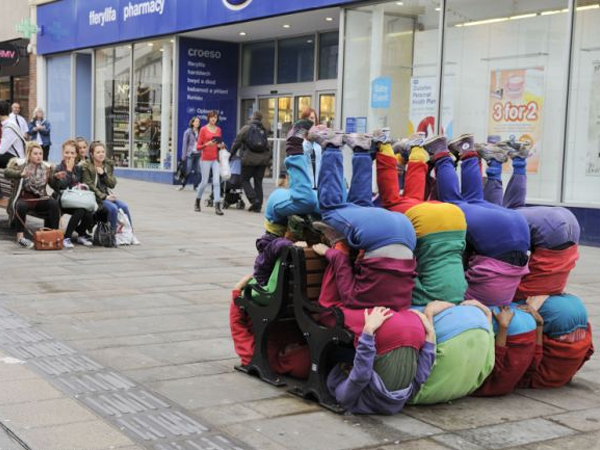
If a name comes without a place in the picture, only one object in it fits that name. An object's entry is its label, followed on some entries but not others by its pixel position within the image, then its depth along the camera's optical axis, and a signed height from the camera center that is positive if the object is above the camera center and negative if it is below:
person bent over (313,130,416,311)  4.57 -0.57
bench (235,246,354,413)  4.70 -1.09
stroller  15.67 -1.09
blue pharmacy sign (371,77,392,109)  16.12 +0.77
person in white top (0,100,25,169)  12.13 -0.29
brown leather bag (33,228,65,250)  10.20 -1.38
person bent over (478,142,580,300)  5.21 -0.66
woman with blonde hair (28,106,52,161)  20.59 -0.17
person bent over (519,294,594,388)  5.22 -1.24
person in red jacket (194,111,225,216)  14.97 -0.59
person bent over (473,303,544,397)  5.00 -1.23
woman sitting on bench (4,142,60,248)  10.38 -0.84
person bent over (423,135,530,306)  4.96 -0.61
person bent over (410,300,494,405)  4.73 -1.18
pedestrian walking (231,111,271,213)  15.18 -0.44
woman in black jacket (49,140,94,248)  10.55 -0.71
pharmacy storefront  13.21 +1.25
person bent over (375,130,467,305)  4.79 -0.57
